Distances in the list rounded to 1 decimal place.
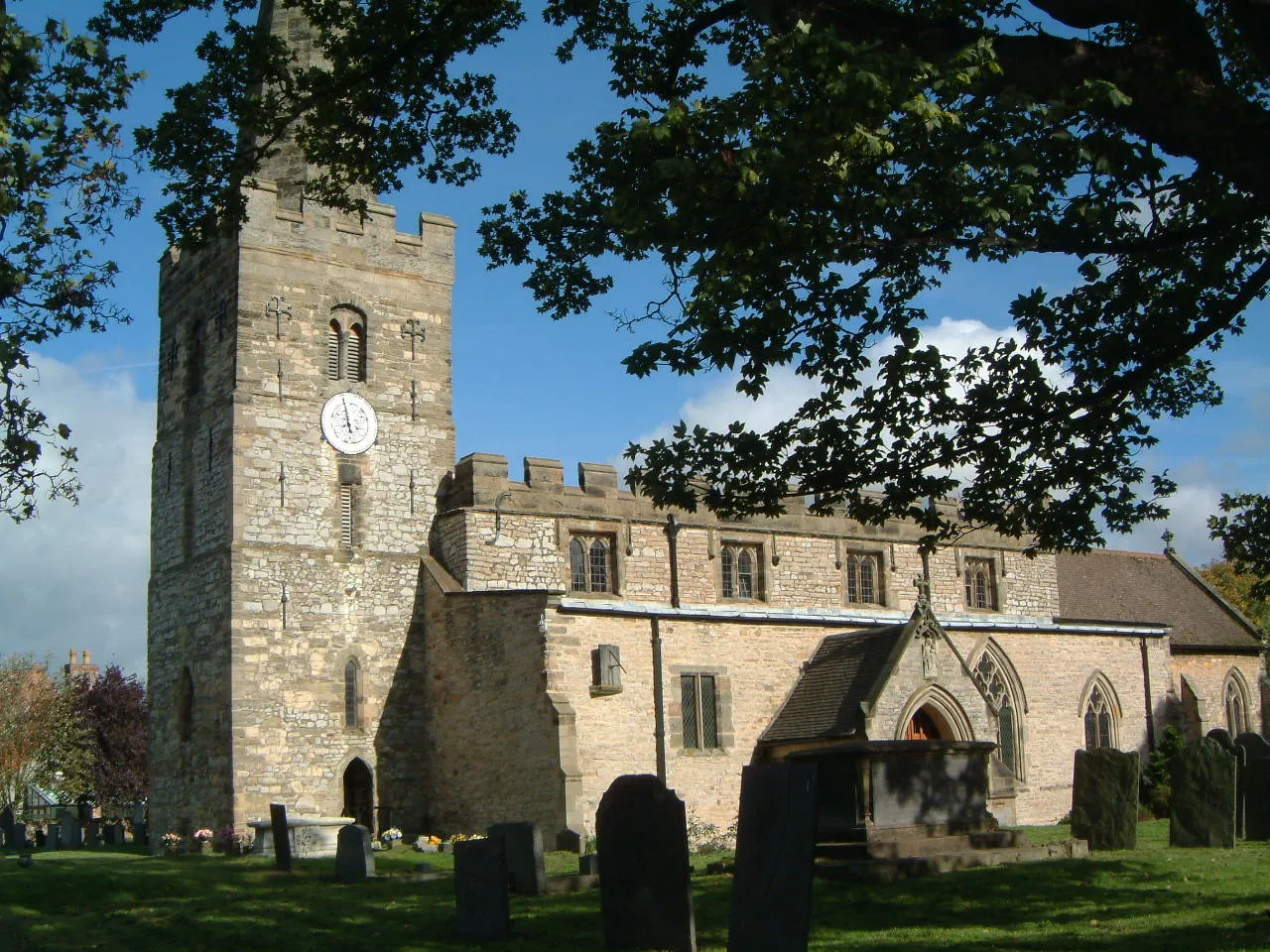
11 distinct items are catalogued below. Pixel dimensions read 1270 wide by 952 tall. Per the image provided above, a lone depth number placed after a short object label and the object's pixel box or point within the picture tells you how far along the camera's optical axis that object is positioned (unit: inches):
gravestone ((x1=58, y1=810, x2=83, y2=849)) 1366.9
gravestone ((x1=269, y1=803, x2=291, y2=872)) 861.2
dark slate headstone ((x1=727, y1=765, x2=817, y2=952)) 430.3
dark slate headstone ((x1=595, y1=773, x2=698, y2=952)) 497.7
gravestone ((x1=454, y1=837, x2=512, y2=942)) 548.7
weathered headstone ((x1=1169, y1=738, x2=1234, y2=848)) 780.0
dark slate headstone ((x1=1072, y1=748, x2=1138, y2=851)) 792.3
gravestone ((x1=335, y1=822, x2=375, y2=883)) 765.9
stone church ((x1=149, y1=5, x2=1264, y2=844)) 1127.6
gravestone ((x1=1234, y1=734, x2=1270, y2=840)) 837.2
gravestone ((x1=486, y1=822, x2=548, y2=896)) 690.2
